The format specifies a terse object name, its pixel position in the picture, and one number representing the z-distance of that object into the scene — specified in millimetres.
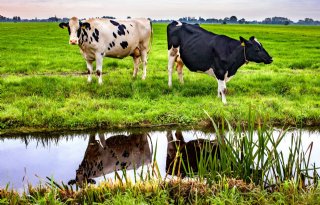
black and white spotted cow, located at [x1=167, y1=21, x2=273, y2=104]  10383
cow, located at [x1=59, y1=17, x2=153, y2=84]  11688
